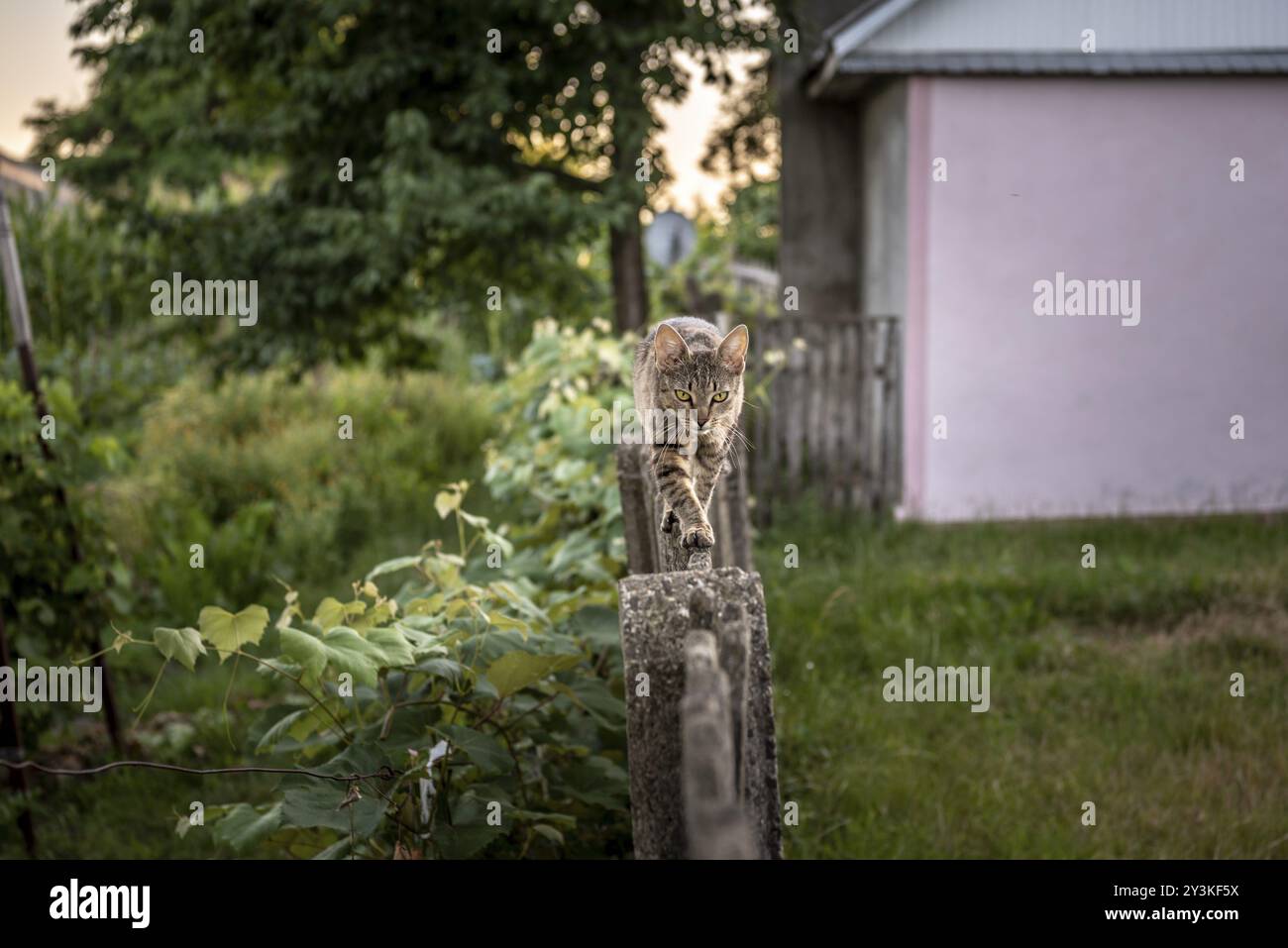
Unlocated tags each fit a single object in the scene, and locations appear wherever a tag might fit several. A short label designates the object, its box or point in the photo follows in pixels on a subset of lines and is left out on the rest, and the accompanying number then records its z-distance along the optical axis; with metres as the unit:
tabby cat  2.18
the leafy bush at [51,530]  5.02
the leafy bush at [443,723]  2.40
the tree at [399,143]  8.36
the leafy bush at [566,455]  4.16
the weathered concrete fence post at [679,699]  1.78
